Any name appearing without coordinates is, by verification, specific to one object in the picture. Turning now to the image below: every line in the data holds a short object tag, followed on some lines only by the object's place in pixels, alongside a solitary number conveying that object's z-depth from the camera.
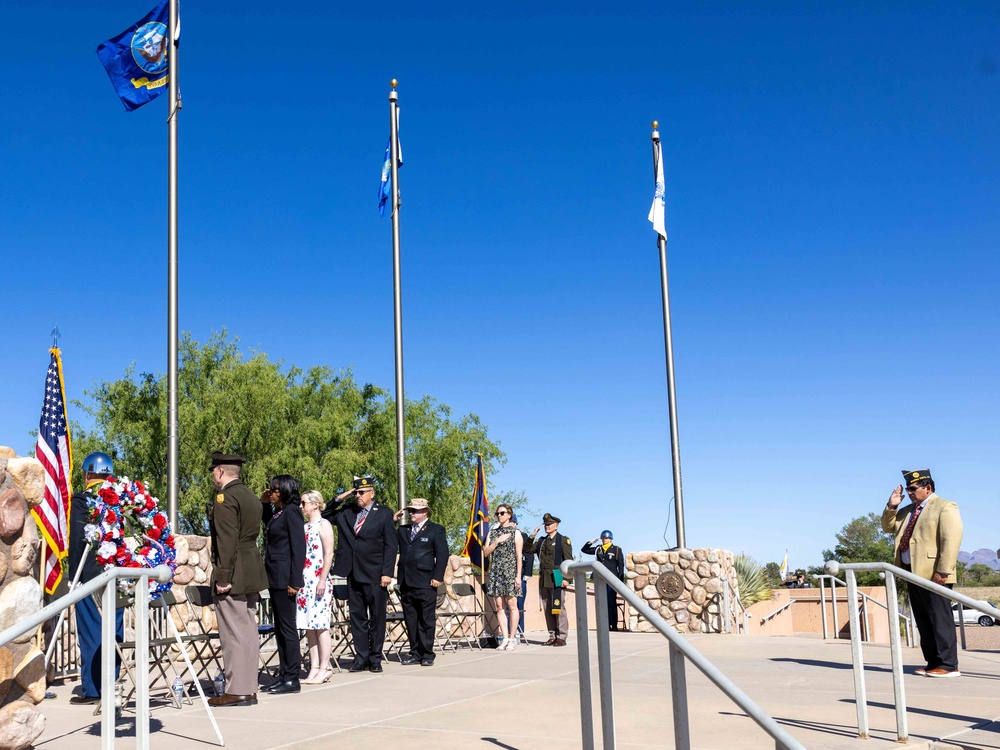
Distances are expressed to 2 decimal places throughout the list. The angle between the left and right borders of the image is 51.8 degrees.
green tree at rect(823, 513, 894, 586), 55.81
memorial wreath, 6.95
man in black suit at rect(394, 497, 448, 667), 10.97
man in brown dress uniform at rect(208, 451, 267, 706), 7.69
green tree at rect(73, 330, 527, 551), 31.84
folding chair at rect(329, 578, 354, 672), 11.06
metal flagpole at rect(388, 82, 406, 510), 16.23
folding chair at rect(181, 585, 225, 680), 8.29
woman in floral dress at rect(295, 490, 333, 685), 9.17
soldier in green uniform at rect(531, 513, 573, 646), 13.42
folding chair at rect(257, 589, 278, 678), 9.70
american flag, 9.31
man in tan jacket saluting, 8.77
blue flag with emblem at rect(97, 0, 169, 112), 14.86
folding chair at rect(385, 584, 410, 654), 11.77
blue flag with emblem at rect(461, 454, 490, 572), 14.73
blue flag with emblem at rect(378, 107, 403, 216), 18.42
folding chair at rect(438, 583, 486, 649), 13.52
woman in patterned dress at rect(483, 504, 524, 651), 12.54
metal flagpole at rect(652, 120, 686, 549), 16.20
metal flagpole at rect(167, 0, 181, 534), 12.12
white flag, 17.66
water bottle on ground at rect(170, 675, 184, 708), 7.82
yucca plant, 22.48
